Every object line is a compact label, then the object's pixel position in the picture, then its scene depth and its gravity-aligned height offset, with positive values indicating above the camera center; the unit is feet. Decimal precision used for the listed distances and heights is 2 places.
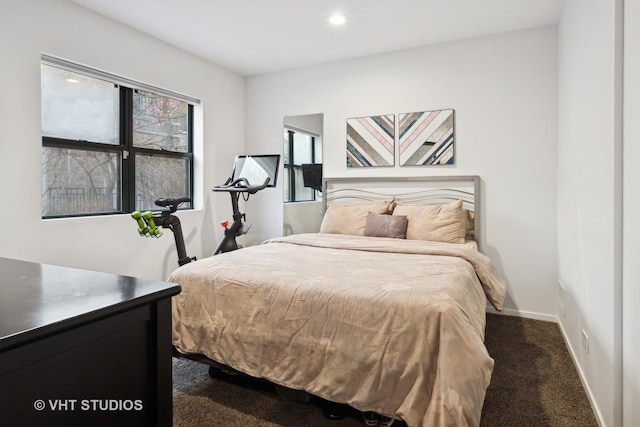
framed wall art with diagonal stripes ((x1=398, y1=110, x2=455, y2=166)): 11.87 +2.38
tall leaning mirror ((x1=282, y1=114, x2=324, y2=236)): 14.03 +1.63
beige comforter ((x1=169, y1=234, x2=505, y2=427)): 4.85 -1.76
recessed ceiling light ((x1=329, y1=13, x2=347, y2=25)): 10.19 +5.36
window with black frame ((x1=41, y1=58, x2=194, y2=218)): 9.53 +2.03
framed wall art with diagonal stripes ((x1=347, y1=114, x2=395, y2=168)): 12.71 +2.45
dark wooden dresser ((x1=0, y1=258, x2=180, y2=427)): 2.10 -0.88
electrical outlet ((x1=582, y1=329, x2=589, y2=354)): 6.76 -2.43
